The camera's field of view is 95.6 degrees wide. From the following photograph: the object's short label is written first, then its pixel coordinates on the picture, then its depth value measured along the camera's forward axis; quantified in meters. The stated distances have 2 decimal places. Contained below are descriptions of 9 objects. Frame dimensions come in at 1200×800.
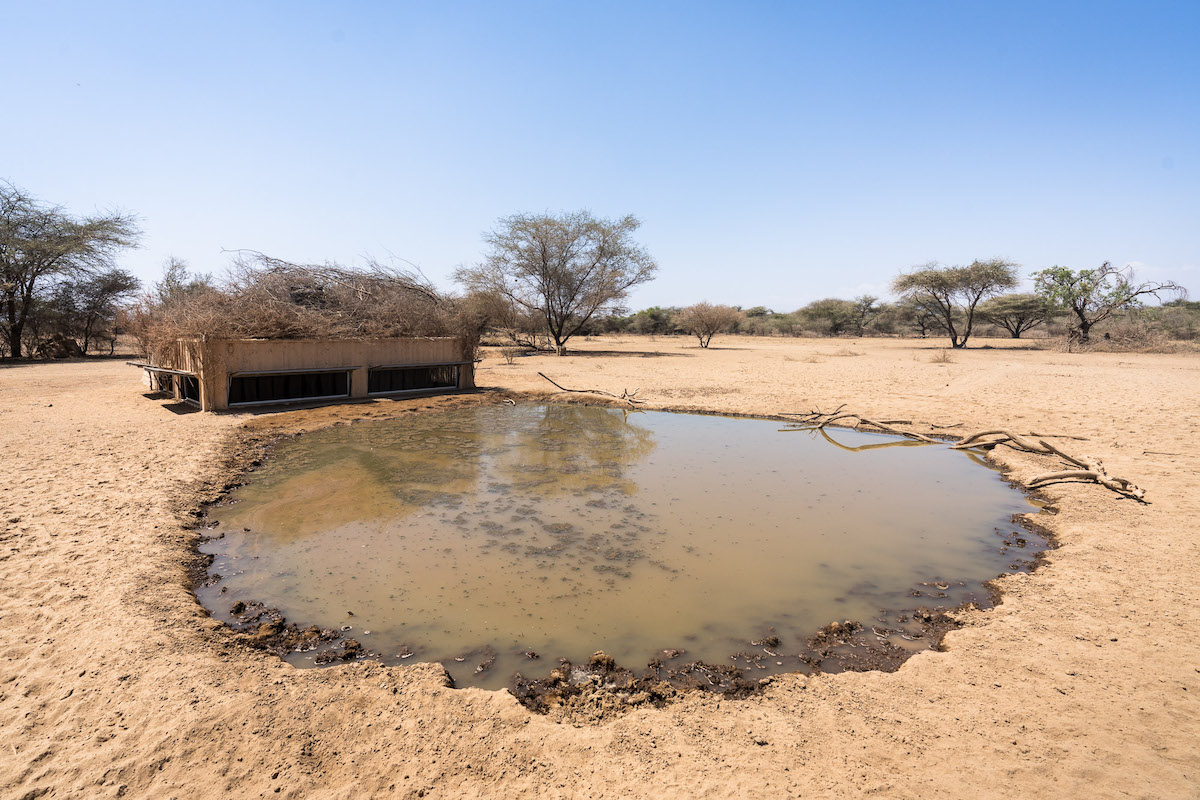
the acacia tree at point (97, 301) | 23.50
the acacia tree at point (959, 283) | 31.41
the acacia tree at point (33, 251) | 20.81
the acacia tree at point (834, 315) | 48.22
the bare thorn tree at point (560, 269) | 28.28
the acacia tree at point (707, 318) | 35.06
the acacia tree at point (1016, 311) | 33.53
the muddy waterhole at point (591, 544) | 4.05
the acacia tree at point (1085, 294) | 27.23
